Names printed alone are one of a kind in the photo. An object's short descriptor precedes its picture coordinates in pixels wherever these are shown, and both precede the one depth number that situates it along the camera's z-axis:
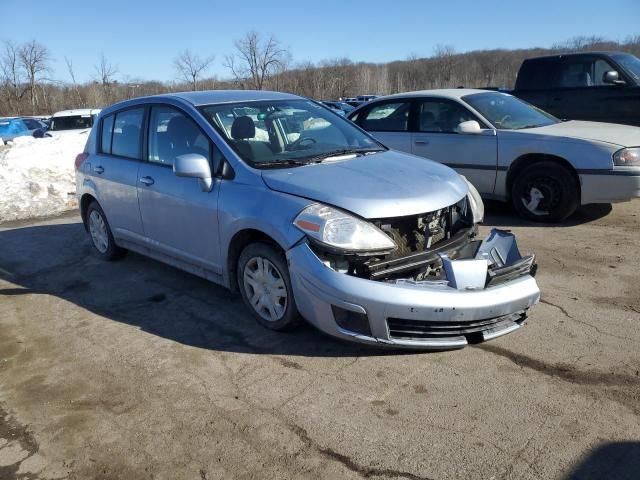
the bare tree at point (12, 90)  49.55
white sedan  5.90
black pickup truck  8.52
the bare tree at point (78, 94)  50.84
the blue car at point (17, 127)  23.31
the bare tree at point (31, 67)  50.34
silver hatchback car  3.28
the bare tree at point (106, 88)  49.16
